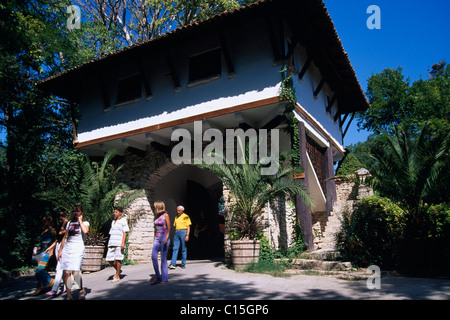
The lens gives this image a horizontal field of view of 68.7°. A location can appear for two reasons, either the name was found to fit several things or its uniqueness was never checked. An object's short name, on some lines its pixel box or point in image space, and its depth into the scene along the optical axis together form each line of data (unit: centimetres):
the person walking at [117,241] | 669
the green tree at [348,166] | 1496
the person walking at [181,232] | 816
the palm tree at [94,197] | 991
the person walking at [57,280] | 575
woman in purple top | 587
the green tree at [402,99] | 2014
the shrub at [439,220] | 681
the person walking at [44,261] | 600
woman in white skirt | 509
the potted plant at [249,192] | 752
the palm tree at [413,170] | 704
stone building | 845
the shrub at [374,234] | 731
